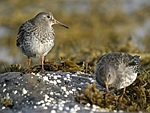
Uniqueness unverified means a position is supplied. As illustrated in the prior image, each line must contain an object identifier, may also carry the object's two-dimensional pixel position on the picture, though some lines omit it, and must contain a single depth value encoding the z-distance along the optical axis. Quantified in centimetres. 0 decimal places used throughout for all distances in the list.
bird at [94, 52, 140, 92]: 1270
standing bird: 1456
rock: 1173
